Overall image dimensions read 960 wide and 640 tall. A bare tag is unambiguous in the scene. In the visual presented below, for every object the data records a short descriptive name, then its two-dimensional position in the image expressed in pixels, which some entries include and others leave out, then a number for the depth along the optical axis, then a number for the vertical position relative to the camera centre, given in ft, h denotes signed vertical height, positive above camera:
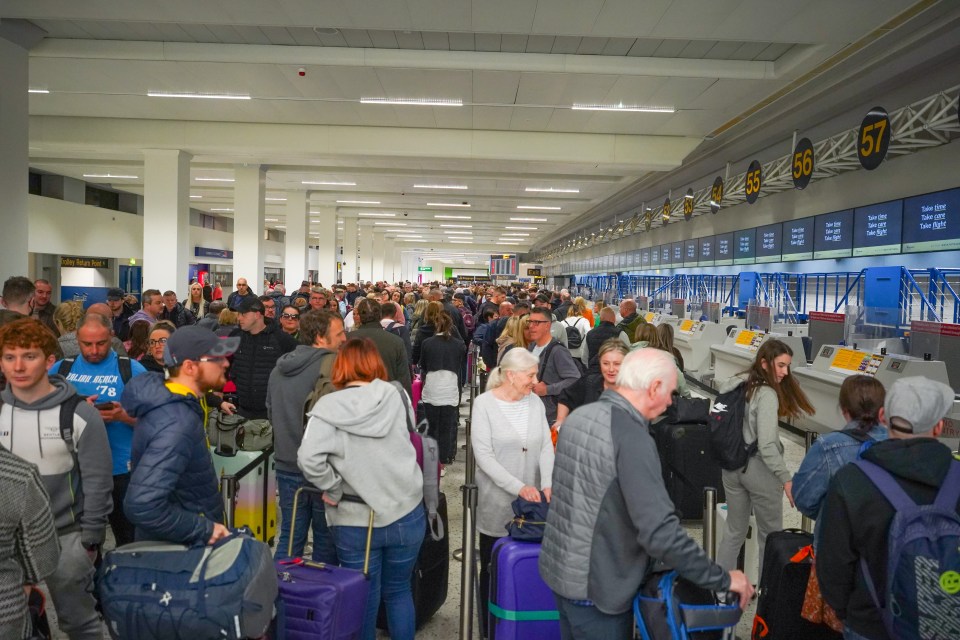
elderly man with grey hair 6.45 -2.13
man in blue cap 7.14 -1.75
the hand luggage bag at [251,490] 13.42 -3.98
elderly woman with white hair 10.93 -2.40
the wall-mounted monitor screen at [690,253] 57.57 +3.95
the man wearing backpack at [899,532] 6.20 -2.15
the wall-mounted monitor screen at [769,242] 42.32 +3.76
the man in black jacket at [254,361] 16.74 -1.79
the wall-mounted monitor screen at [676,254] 61.21 +4.10
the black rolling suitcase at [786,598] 8.96 -3.92
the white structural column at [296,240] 67.72 +4.86
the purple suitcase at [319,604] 8.07 -3.73
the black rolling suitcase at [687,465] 16.07 -3.93
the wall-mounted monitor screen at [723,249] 50.08 +3.88
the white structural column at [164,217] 42.80 +4.34
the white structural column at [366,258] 130.72 +6.34
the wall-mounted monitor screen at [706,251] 53.52 +3.92
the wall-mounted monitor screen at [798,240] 38.55 +3.64
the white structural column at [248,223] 51.88 +4.89
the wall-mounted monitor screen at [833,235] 34.30 +3.57
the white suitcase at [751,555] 12.86 -4.78
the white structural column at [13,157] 24.70 +4.53
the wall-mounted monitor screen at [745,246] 46.10 +3.79
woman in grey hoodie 8.70 -2.31
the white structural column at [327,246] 81.76 +5.25
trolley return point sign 65.26 +2.07
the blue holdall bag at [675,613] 6.64 -3.06
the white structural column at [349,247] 100.32 +6.31
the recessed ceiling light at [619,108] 34.81 +9.67
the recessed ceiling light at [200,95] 34.76 +9.71
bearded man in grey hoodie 11.20 -2.14
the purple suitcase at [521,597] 8.95 -3.96
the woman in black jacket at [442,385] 20.63 -2.79
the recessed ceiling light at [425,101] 34.45 +9.60
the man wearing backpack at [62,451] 8.52 -2.13
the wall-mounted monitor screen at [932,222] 26.09 +3.36
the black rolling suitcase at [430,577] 11.09 -4.71
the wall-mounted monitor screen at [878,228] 29.99 +3.50
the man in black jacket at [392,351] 16.71 -1.46
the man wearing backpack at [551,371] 15.92 -1.76
